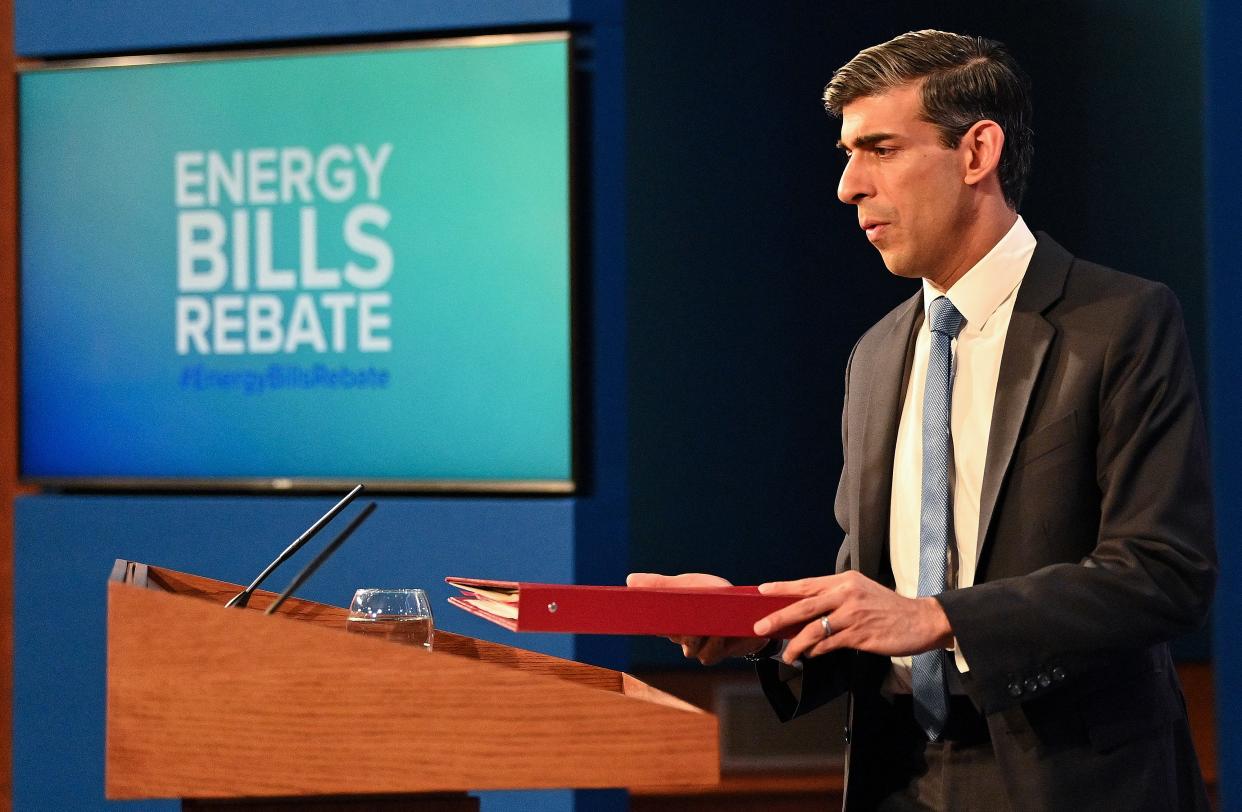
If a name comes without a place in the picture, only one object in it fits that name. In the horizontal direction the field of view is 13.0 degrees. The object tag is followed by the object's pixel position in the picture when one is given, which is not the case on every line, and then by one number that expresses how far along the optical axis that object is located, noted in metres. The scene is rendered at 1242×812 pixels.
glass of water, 5.34
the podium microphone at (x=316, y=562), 5.23
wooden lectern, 5.10
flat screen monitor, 6.94
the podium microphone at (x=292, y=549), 5.30
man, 5.34
